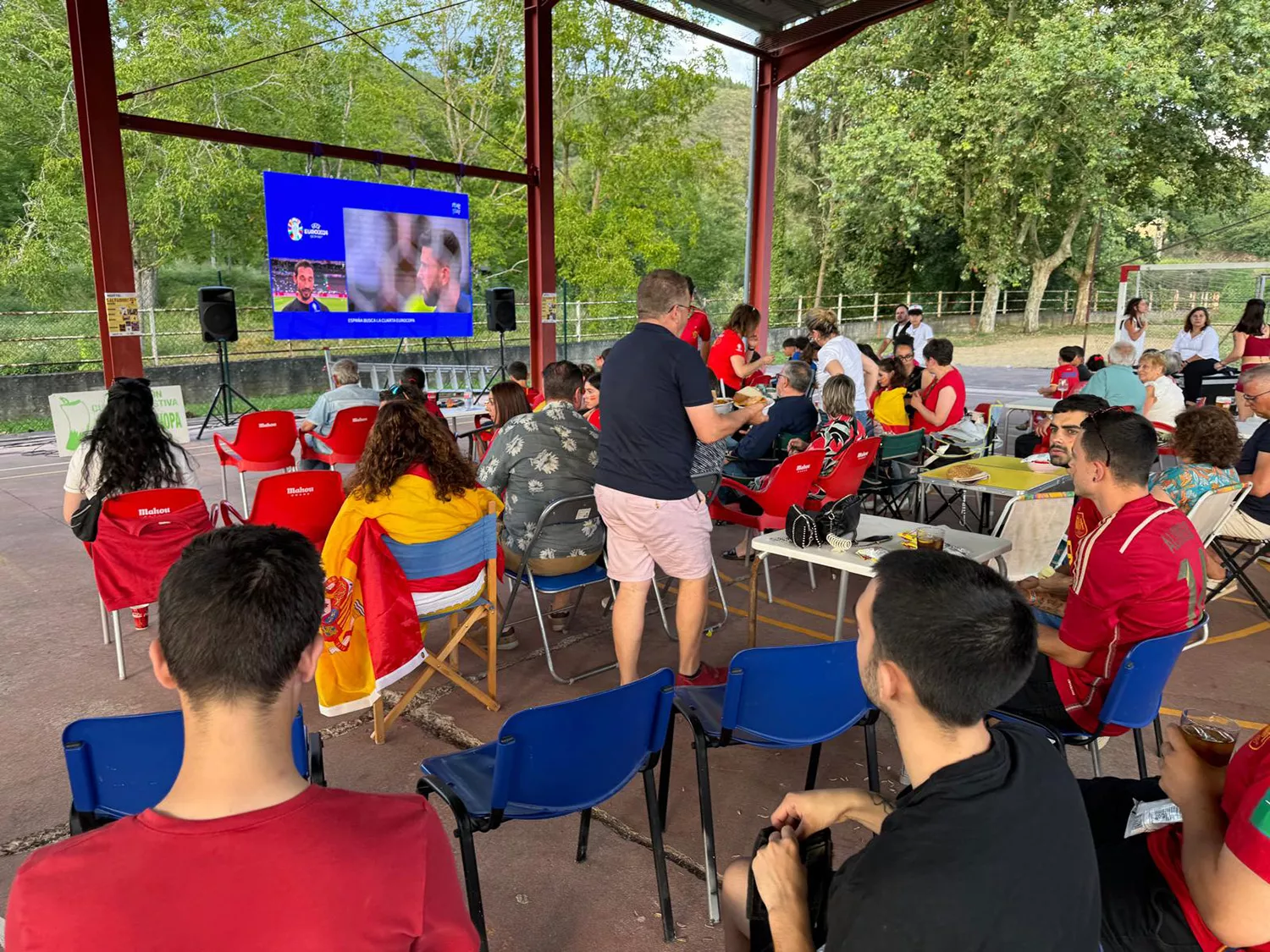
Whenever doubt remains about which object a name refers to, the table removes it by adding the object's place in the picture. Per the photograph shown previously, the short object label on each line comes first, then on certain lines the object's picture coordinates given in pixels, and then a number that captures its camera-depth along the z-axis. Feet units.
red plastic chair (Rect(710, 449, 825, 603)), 14.03
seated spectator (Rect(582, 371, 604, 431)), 18.65
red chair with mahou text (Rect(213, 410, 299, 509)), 19.66
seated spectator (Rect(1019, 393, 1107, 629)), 10.02
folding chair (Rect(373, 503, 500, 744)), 10.25
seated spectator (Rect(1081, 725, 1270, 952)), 3.96
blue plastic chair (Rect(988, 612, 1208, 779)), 7.23
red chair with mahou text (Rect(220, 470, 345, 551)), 11.71
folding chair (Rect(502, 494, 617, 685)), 11.89
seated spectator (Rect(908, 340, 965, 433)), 20.57
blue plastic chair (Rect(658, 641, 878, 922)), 7.11
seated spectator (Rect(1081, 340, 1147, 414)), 19.77
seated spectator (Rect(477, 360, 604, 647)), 12.14
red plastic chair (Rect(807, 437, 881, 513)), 15.38
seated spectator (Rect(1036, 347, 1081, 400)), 26.37
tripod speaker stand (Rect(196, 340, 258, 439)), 33.32
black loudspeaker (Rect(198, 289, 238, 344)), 28.22
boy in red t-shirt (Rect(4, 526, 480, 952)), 3.05
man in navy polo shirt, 10.17
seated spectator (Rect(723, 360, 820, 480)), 17.47
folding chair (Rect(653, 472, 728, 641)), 13.71
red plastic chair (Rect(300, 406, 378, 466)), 19.20
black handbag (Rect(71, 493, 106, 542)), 12.26
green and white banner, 17.95
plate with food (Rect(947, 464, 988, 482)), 14.40
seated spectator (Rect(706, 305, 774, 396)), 23.24
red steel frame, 20.22
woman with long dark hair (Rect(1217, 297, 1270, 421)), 27.45
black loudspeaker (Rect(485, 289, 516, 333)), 34.96
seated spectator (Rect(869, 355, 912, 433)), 20.90
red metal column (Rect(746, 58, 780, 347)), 38.93
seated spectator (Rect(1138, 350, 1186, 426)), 20.76
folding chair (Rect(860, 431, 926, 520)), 18.07
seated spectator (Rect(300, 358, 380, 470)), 20.56
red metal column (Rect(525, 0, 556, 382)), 29.73
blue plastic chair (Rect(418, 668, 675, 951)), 5.95
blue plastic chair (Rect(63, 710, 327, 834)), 5.47
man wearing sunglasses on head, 7.58
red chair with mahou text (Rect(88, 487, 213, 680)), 11.66
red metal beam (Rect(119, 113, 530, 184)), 21.54
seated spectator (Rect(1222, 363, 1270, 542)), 13.47
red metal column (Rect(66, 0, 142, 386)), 19.95
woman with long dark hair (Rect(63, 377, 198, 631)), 12.39
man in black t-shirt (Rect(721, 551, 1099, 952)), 3.39
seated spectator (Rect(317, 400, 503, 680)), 9.39
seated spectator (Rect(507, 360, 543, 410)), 23.45
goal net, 69.92
